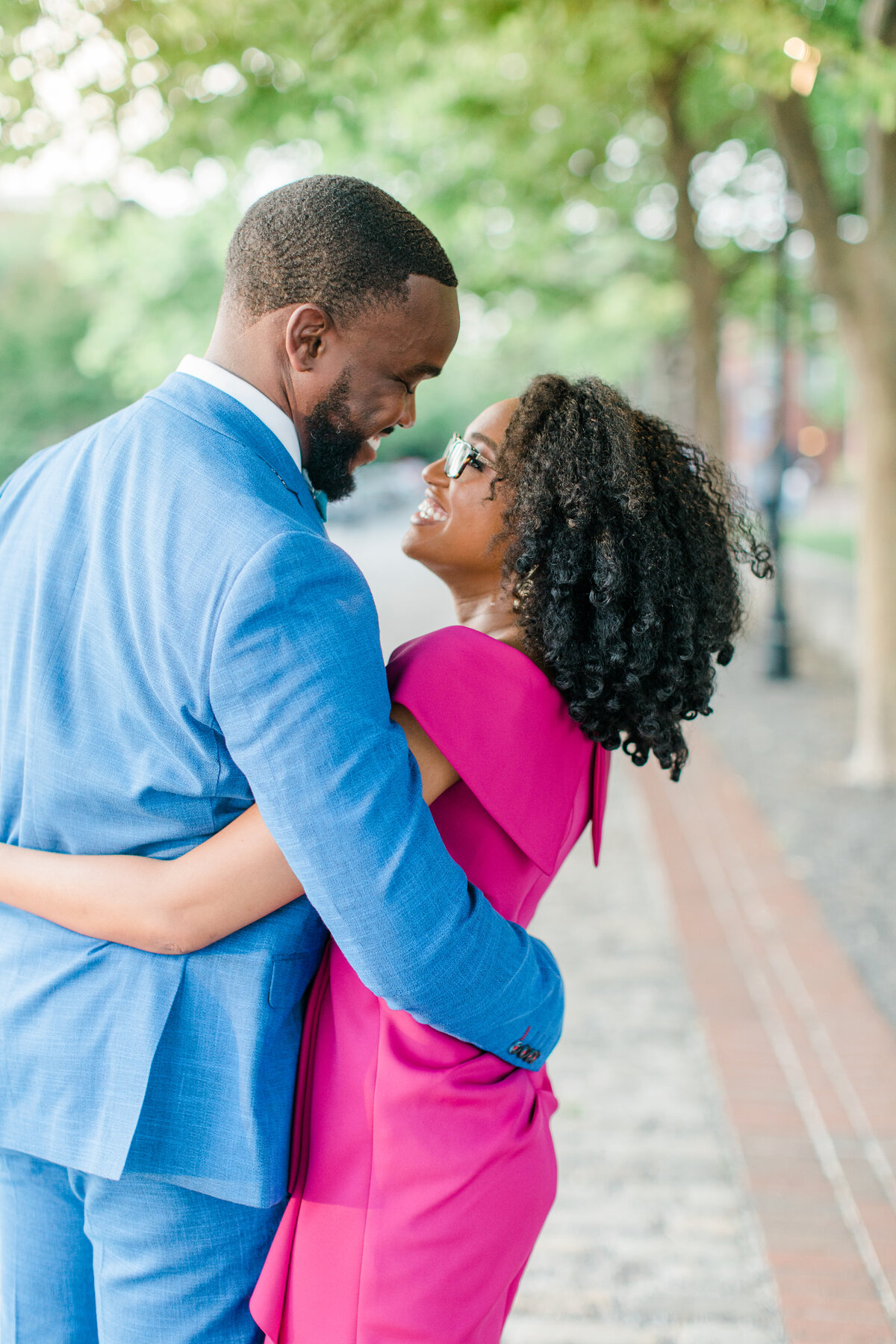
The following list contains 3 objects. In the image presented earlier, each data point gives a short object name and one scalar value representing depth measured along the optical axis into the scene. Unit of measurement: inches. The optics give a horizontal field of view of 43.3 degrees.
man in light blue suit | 53.7
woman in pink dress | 60.2
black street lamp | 439.2
